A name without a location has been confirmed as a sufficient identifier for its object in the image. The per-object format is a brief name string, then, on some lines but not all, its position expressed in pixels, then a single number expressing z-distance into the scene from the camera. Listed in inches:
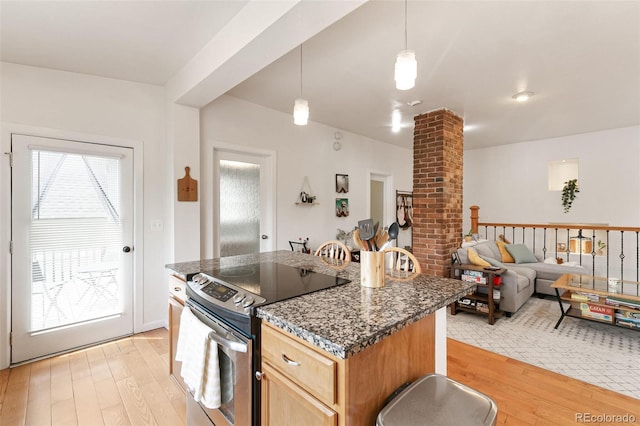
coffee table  103.8
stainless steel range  46.0
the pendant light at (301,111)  90.4
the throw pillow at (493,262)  139.6
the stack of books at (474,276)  129.3
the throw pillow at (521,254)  176.7
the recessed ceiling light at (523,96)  128.0
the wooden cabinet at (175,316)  72.2
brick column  135.3
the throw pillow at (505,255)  178.7
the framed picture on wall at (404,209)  234.7
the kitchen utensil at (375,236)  53.0
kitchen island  34.8
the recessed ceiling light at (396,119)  153.6
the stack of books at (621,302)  102.5
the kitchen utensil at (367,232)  52.6
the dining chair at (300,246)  157.7
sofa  129.3
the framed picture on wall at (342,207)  186.2
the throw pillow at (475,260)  135.0
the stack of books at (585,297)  112.2
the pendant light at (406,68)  63.2
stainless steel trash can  35.8
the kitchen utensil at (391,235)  54.1
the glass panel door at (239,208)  137.6
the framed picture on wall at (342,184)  186.4
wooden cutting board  116.3
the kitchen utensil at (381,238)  53.9
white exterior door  95.1
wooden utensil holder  54.6
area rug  86.7
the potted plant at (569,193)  204.4
